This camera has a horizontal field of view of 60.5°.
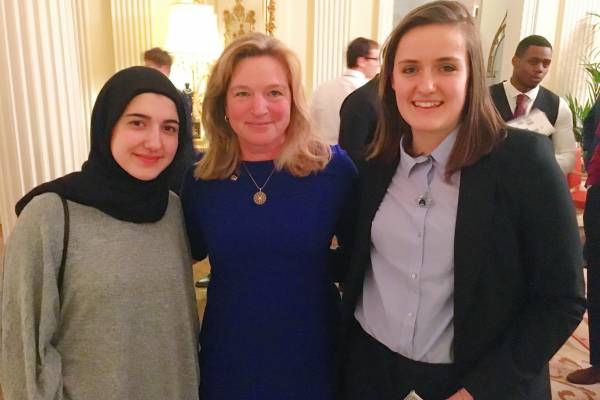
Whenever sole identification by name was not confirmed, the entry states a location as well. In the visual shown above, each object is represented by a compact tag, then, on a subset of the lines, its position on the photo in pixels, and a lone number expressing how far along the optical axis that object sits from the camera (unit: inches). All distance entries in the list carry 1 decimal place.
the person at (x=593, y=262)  104.8
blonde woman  59.2
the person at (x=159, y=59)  173.2
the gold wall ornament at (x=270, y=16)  208.8
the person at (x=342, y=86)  161.9
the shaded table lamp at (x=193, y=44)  193.6
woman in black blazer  45.4
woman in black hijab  46.1
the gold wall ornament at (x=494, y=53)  298.8
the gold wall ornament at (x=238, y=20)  213.2
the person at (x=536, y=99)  112.0
